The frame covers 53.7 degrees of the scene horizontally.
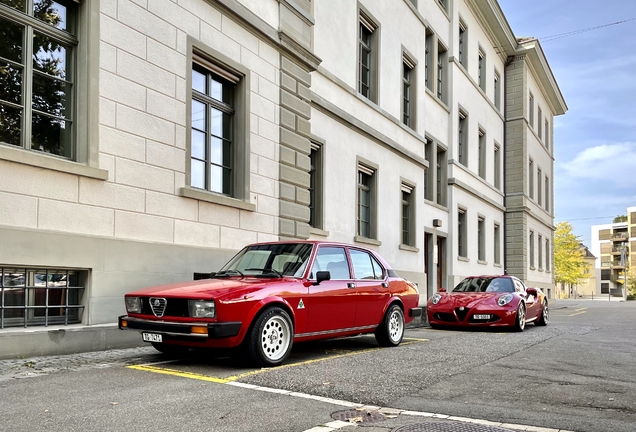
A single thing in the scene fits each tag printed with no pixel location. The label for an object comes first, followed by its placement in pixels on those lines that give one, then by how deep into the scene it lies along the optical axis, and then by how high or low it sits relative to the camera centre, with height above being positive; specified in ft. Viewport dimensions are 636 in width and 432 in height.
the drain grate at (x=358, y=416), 15.89 -4.18
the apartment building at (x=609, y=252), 396.57 +3.18
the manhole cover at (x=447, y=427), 14.84 -4.13
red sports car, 43.11 -3.44
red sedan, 22.80 -2.00
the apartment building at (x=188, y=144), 27.17 +6.62
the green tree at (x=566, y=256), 203.92 +0.15
